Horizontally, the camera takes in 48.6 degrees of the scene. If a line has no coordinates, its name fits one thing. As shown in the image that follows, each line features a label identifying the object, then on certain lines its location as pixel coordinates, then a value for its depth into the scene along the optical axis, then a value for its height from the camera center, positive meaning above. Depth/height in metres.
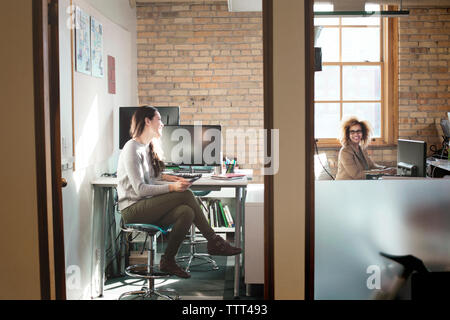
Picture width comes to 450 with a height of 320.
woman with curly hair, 3.38 -0.08
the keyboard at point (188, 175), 4.21 -0.29
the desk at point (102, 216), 3.89 -0.59
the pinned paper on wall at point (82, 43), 3.55 +0.73
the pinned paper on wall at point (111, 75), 4.51 +0.62
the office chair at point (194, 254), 4.73 -1.10
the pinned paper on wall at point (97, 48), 3.94 +0.76
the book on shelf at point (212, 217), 5.23 -0.80
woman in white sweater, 3.75 -0.49
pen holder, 4.52 -0.25
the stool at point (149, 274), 3.65 -0.98
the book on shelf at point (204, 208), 5.21 -0.70
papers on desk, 4.11 -0.29
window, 5.94 +0.76
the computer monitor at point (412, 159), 3.78 -0.15
